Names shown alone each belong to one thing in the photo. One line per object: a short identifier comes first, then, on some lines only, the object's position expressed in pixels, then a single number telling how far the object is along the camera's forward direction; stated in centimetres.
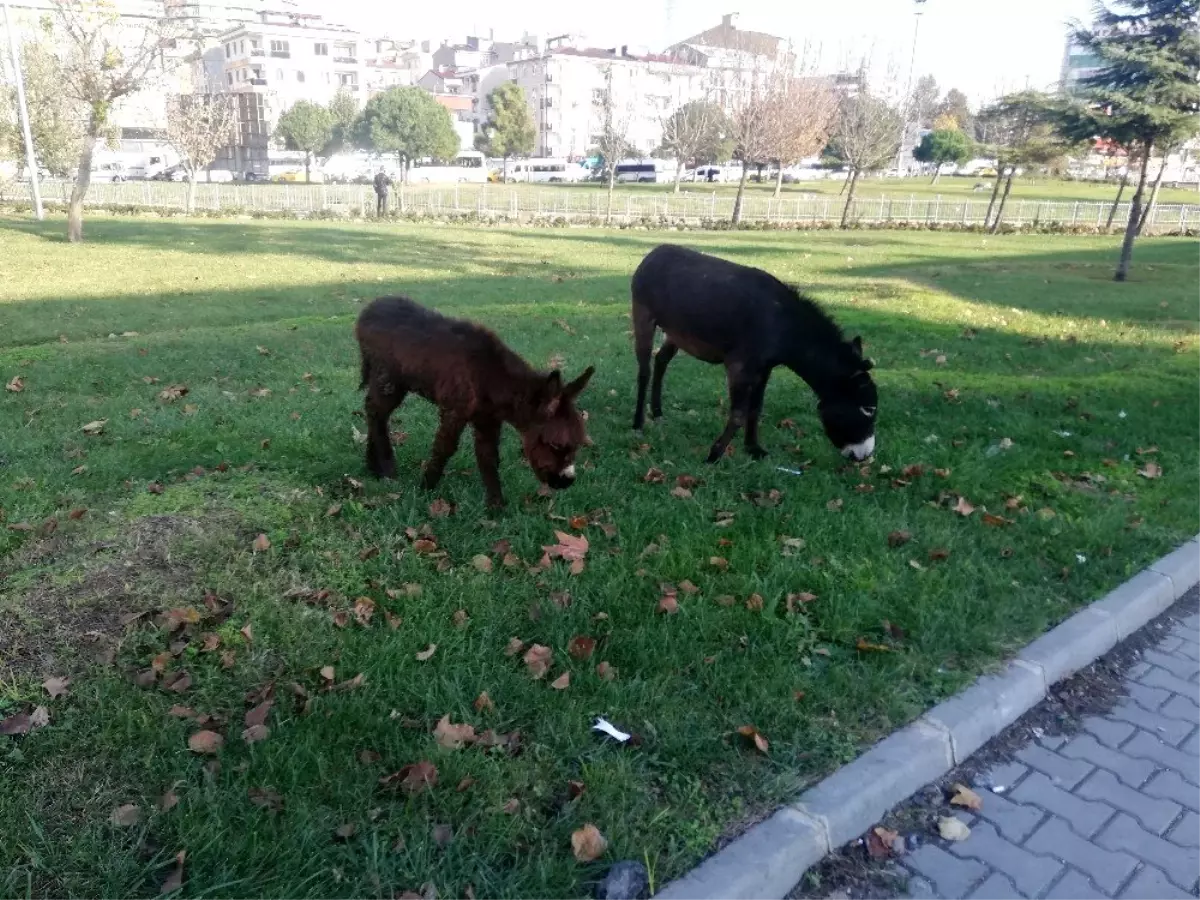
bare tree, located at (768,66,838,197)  4128
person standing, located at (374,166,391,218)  3575
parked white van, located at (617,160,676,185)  7319
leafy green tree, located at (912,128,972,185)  6700
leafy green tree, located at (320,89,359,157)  7294
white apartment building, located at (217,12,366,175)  8500
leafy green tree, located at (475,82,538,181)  7369
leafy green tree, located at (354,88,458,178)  6844
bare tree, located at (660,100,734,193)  5441
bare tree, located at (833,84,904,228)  4100
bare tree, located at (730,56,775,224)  4034
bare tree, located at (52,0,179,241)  2231
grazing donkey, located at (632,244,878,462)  638
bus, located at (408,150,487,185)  7581
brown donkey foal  475
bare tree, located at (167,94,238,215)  3641
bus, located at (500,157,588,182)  7931
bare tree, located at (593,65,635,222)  4797
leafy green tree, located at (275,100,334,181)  6950
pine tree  1823
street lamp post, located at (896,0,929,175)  5755
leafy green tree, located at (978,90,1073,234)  3303
